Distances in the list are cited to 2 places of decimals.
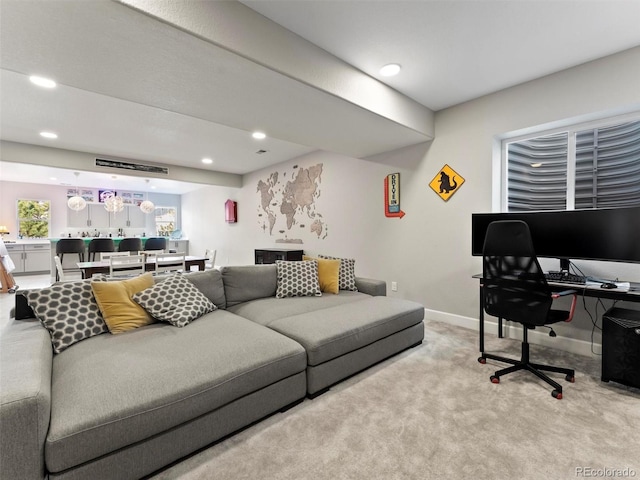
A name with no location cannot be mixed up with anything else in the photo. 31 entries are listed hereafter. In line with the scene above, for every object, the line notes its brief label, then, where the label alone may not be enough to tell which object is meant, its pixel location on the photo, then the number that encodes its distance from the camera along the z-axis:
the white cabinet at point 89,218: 8.23
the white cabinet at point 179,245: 9.05
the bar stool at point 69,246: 5.16
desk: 1.98
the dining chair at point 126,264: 3.88
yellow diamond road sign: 3.38
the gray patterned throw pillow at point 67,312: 1.79
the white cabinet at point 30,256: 7.06
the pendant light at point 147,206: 6.98
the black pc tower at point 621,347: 1.98
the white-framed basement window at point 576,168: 2.57
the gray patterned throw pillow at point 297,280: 3.06
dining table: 3.96
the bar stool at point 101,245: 5.44
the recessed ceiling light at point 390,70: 2.56
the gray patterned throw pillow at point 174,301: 2.16
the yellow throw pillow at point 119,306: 2.01
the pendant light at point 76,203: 6.29
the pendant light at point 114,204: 6.34
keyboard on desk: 2.33
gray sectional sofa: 1.08
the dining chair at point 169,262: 4.43
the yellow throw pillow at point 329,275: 3.23
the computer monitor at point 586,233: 2.21
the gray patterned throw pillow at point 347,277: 3.34
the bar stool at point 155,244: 6.24
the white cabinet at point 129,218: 8.85
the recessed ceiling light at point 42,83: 2.65
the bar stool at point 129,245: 5.88
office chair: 2.03
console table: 5.16
